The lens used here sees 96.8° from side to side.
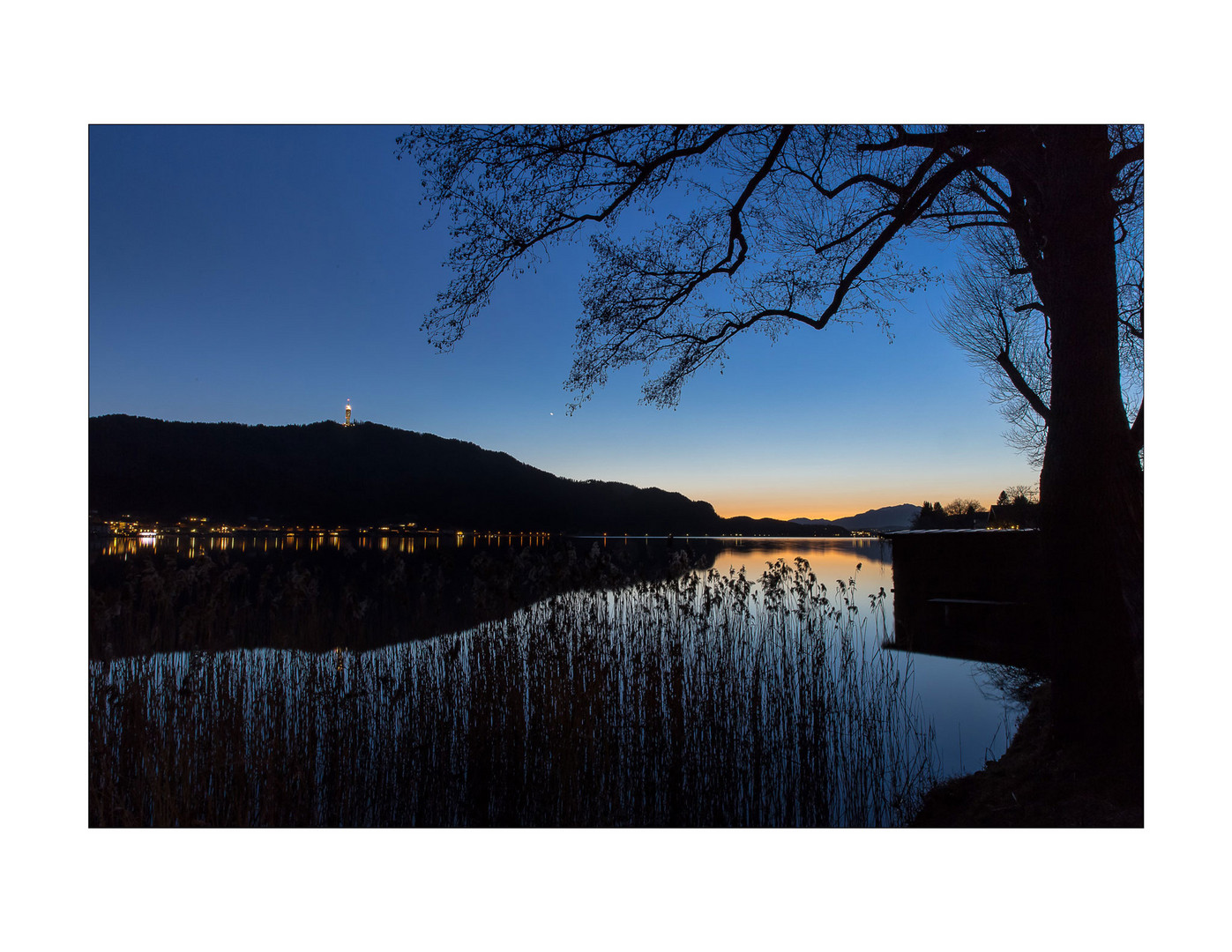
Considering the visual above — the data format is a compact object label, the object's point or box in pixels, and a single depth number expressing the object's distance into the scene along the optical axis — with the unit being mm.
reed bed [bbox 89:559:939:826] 3203
